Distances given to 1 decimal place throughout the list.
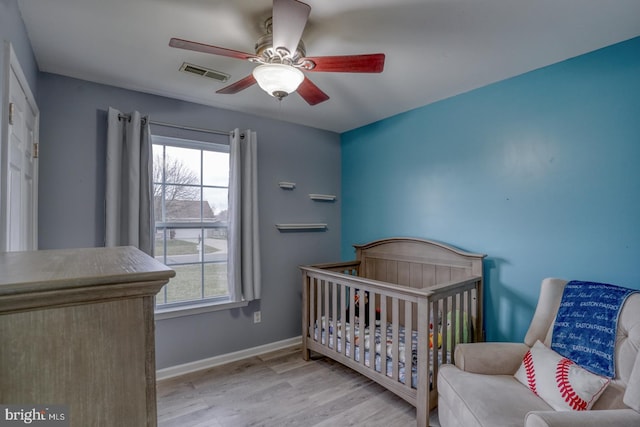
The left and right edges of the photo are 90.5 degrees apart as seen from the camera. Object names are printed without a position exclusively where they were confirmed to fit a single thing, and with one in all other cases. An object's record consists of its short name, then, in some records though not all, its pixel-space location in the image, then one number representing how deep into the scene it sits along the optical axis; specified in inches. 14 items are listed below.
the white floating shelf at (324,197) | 139.7
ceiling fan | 55.1
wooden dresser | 17.3
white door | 52.2
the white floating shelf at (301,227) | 130.3
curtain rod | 97.4
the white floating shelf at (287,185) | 130.5
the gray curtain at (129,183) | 93.2
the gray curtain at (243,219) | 114.0
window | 108.3
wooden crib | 79.4
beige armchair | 48.7
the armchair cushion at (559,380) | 56.8
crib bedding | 83.7
